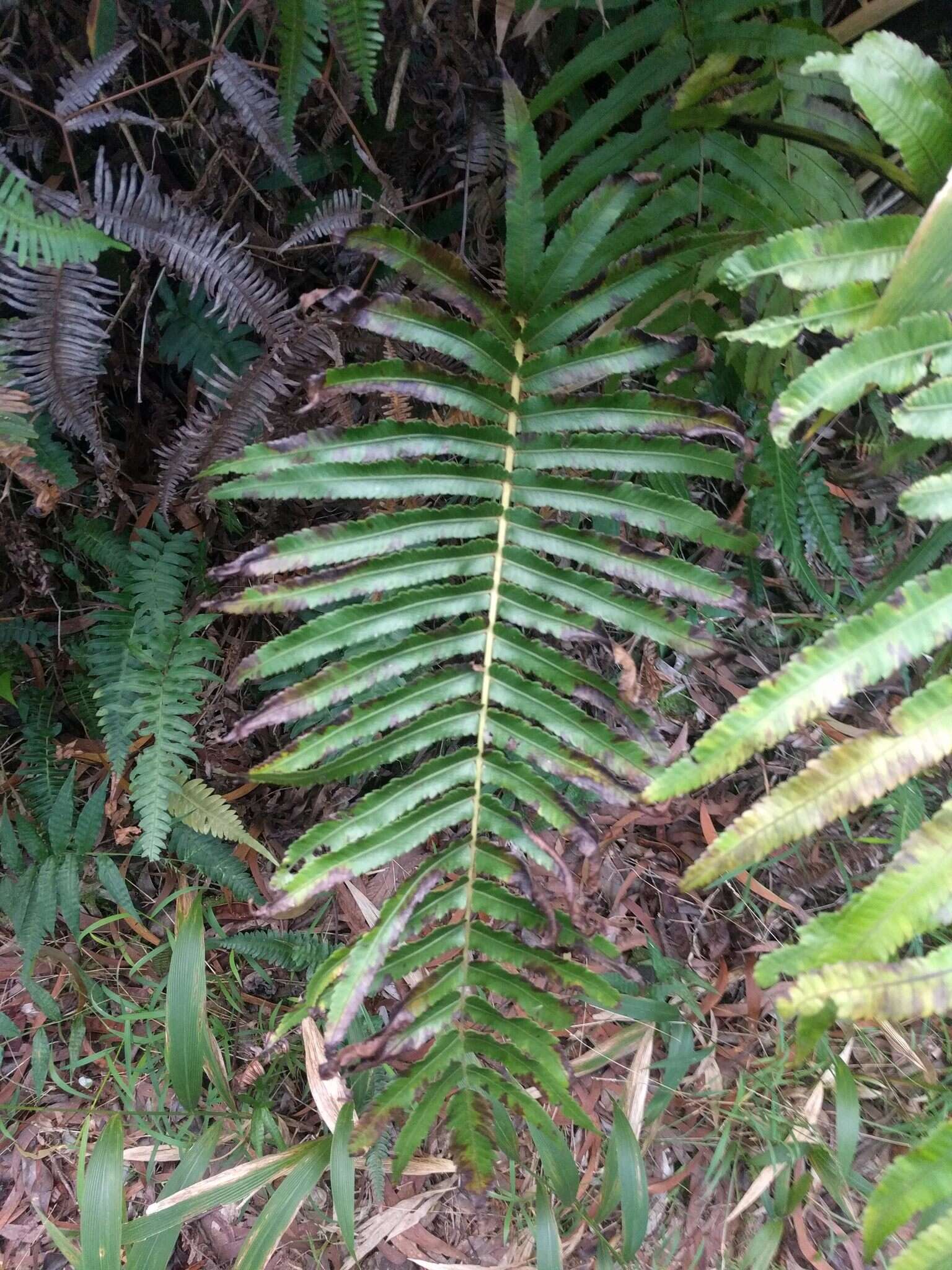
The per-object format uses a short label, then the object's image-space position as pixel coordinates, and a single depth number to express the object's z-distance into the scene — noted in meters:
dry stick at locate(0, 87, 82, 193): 1.11
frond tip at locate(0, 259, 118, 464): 1.13
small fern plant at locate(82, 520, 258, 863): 1.50
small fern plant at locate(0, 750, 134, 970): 1.63
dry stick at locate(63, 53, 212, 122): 1.13
